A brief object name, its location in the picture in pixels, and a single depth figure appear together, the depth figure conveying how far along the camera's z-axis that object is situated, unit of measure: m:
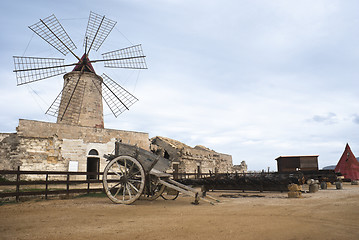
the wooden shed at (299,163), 24.17
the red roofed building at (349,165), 20.03
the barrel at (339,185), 12.17
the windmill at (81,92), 17.28
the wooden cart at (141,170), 6.78
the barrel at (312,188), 10.30
